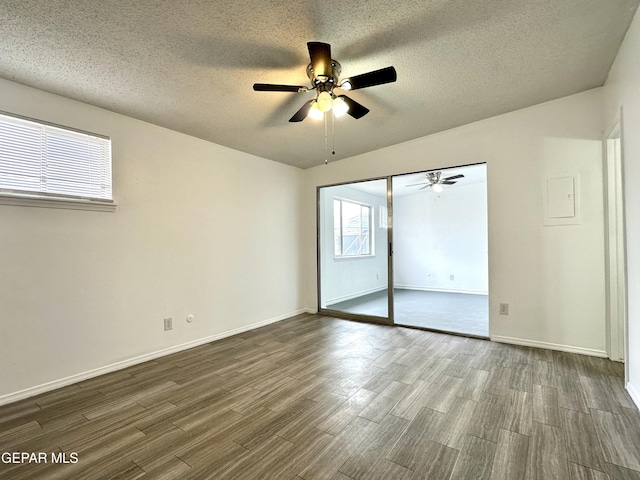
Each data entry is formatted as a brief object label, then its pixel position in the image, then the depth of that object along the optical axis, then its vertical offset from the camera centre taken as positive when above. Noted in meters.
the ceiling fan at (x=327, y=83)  1.90 +1.13
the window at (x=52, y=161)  2.28 +0.72
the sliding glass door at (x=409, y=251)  4.35 -0.22
